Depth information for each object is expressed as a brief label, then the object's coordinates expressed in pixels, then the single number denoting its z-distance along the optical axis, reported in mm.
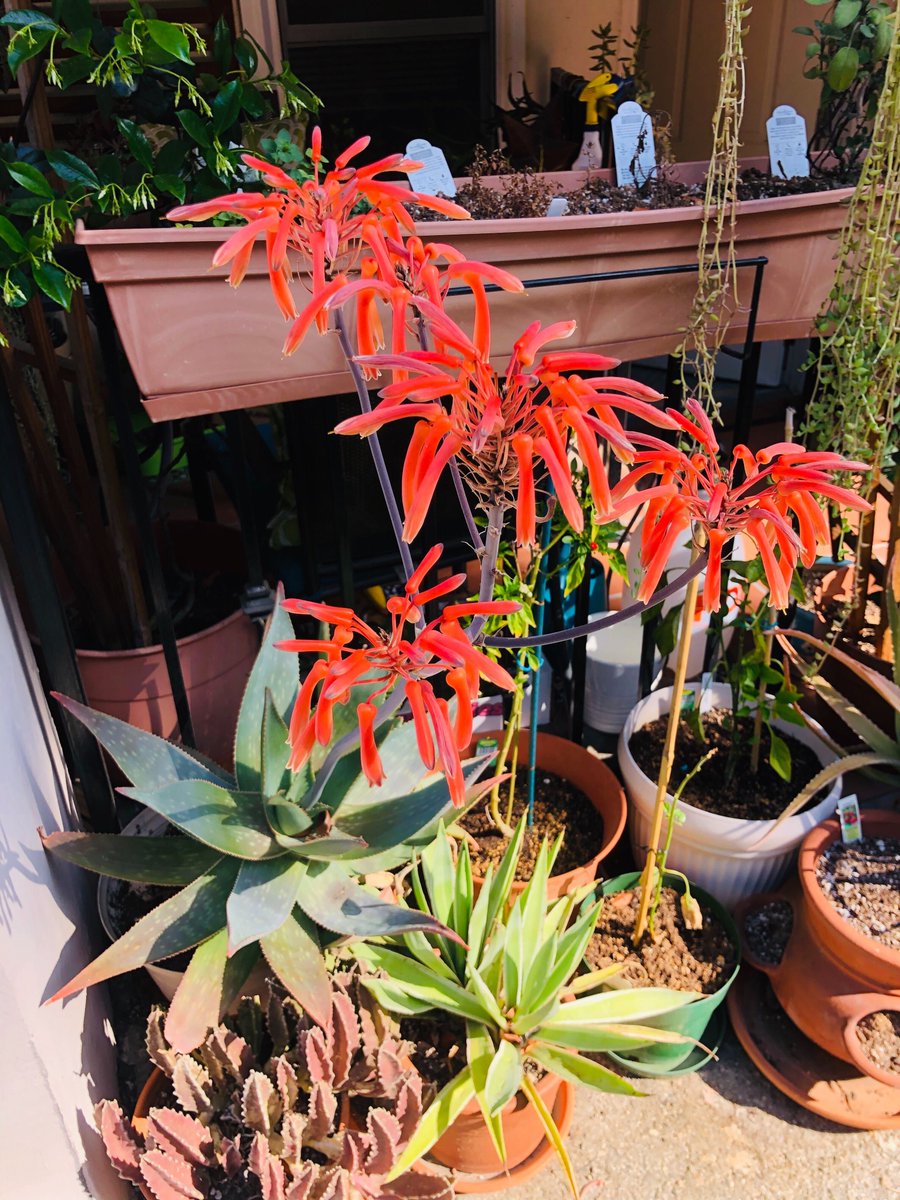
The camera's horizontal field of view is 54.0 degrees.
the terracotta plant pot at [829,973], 1374
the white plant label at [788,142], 1627
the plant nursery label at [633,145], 1538
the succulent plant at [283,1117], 1121
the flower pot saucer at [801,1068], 1438
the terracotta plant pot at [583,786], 1514
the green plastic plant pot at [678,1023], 1389
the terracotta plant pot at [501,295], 1087
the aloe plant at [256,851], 1152
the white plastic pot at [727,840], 1547
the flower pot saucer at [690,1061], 1459
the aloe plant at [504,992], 1202
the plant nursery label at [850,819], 1526
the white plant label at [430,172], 1314
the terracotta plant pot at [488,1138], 1290
